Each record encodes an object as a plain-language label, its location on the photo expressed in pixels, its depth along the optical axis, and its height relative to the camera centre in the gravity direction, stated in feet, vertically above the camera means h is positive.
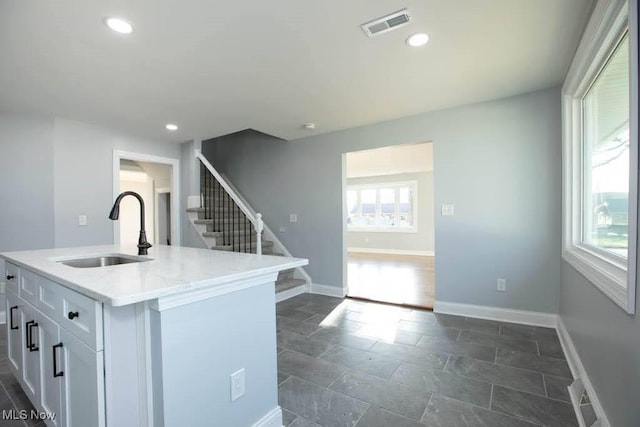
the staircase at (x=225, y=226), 14.70 -0.87
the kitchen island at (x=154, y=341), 3.58 -1.80
